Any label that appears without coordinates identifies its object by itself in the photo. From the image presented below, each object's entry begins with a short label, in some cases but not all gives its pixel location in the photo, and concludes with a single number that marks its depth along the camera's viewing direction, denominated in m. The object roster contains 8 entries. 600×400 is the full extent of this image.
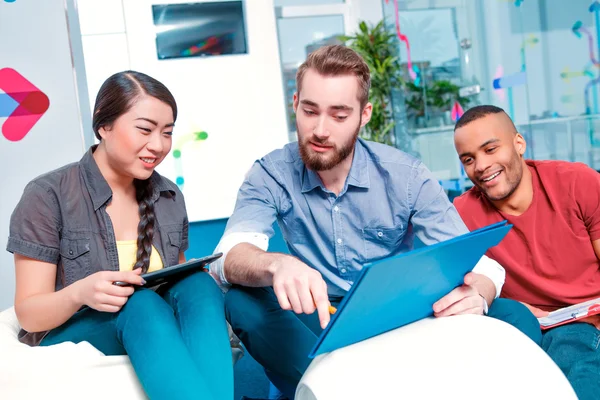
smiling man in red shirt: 1.82
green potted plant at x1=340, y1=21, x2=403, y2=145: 5.92
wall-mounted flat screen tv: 5.10
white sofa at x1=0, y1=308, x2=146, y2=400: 1.25
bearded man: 1.54
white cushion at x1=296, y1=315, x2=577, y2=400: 0.99
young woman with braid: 1.23
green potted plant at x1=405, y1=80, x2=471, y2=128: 4.80
